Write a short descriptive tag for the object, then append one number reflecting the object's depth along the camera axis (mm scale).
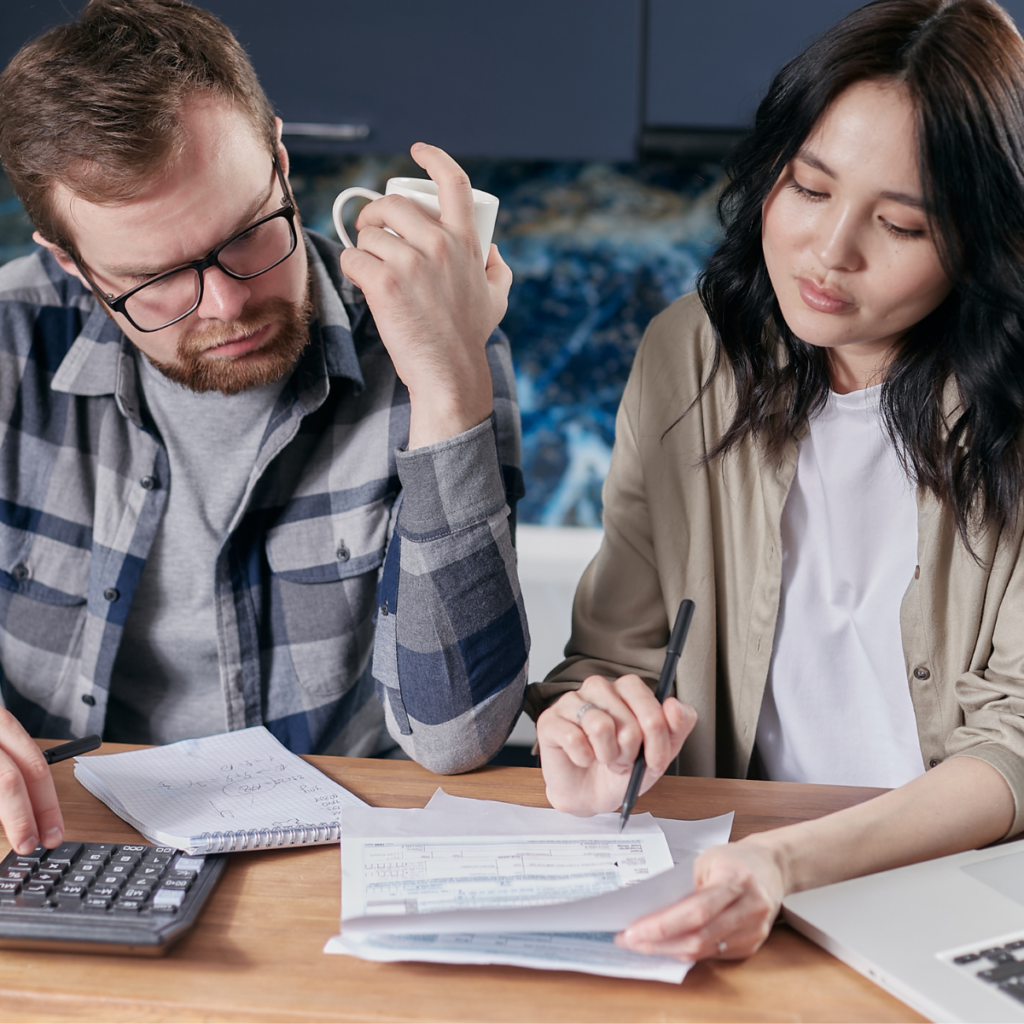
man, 934
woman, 801
